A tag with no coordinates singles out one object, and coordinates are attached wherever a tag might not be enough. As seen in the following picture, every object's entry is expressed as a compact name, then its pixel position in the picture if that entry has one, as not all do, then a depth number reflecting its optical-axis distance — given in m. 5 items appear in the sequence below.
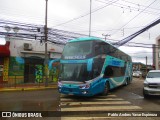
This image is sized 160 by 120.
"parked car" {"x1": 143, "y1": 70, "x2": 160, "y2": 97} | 8.01
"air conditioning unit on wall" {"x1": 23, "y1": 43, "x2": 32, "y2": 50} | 15.15
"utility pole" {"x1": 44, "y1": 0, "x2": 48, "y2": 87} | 13.28
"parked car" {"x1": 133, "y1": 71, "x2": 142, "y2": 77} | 31.74
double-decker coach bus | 7.74
